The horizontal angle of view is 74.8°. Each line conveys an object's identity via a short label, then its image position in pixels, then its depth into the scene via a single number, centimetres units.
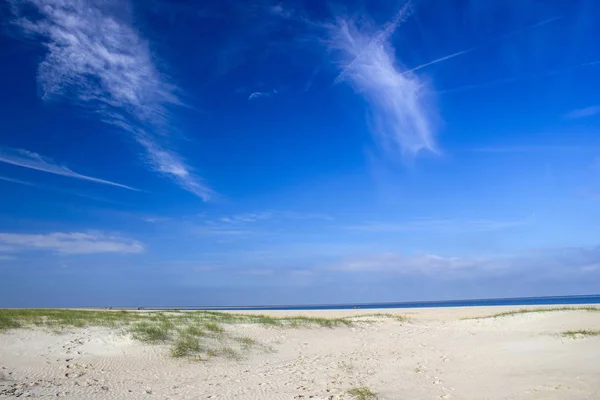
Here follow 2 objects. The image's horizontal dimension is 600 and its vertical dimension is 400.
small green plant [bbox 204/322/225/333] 2089
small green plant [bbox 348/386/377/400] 1002
